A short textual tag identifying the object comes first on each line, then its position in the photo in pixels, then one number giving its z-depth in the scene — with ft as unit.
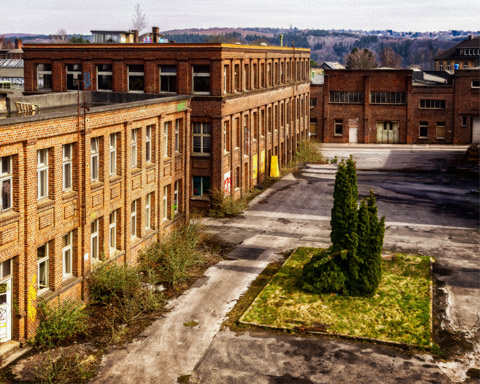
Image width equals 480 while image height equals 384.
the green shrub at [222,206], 123.44
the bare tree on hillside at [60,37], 534.04
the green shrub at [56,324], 63.87
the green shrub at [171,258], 83.51
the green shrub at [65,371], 55.67
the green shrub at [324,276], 78.95
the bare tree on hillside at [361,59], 541.09
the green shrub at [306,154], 197.57
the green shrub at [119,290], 74.02
